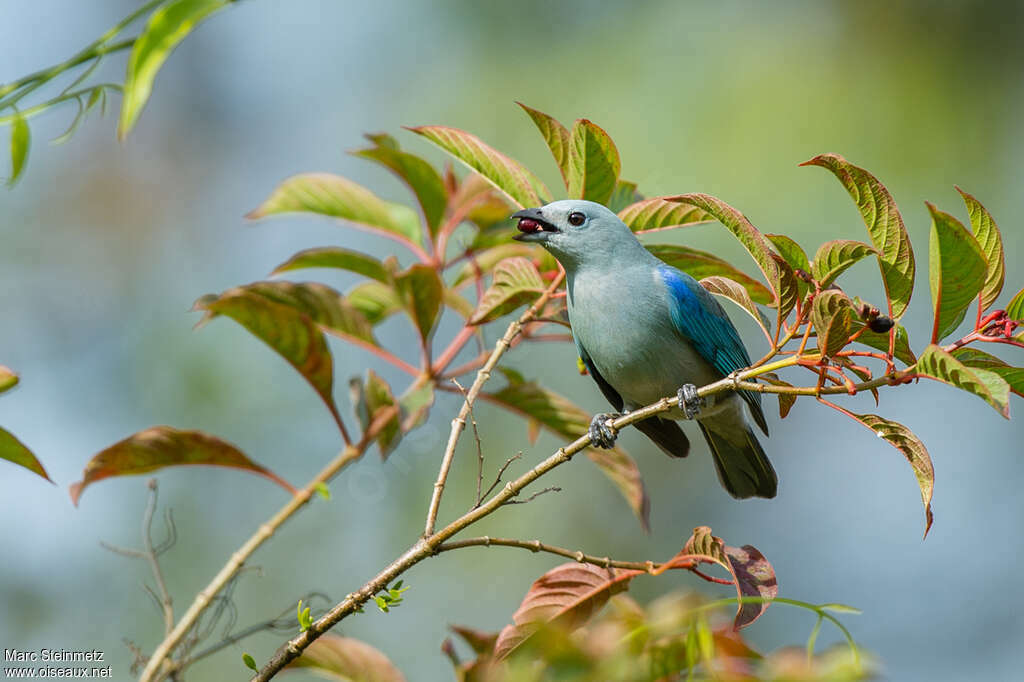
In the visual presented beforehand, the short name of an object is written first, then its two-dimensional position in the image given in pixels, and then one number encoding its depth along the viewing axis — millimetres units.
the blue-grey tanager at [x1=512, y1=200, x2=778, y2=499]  7289
